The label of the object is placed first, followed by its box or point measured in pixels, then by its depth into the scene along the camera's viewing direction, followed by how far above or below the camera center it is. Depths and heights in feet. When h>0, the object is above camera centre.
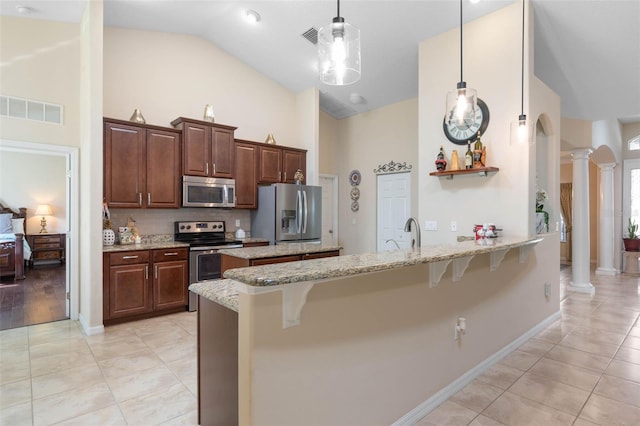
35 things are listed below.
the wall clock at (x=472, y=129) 11.76 +2.97
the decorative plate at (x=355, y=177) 21.18 +2.25
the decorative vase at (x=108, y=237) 13.04 -0.91
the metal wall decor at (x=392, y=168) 18.74 +2.56
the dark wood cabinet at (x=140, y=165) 13.03 +1.93
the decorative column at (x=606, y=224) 22.07 -0.71
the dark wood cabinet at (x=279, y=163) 17.44 +2.67
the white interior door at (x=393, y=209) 18.76 +0.23
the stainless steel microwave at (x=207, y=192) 14.80 +0.97
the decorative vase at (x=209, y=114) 15.79 +4.60
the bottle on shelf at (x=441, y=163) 12.27 +1.81
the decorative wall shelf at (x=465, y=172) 11.23 +1.42
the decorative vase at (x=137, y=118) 13.94 +3.92
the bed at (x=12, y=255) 20.20 -2.48
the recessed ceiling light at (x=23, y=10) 11.46 +6.93
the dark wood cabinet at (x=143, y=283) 12.26 -2.66
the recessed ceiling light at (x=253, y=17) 13.99 +8.18
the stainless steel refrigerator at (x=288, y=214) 16.40 -0.04
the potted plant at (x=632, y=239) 22.11 -1.70
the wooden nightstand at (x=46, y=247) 24.92 -2.52
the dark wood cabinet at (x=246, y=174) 16.57 +1.94
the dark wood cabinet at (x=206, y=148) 14.75 +2.95
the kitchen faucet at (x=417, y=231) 8.23 -0.44
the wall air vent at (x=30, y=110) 11.64 +3.67
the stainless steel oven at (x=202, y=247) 14.19 -1.45
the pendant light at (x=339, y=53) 6.18 +3.04
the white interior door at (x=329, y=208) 21.68 +0.34
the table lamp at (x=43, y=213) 26.11 +0.04
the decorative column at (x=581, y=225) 17.71 -0.67
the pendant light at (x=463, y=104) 8.08 +2.65
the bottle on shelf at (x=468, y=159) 11.52 +1.83
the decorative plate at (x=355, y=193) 21.25 +1.27
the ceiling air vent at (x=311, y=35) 14.19 +7.58
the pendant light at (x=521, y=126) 10.37 +2.73
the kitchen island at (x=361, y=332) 4.34 -1.99
